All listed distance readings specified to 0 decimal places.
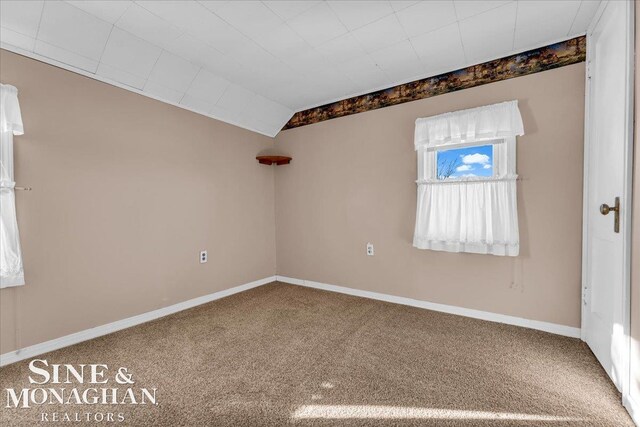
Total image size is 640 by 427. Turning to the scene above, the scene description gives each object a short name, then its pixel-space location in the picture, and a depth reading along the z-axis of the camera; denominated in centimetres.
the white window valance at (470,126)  227
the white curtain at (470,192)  229
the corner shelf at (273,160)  353
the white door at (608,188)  146
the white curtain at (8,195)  178
